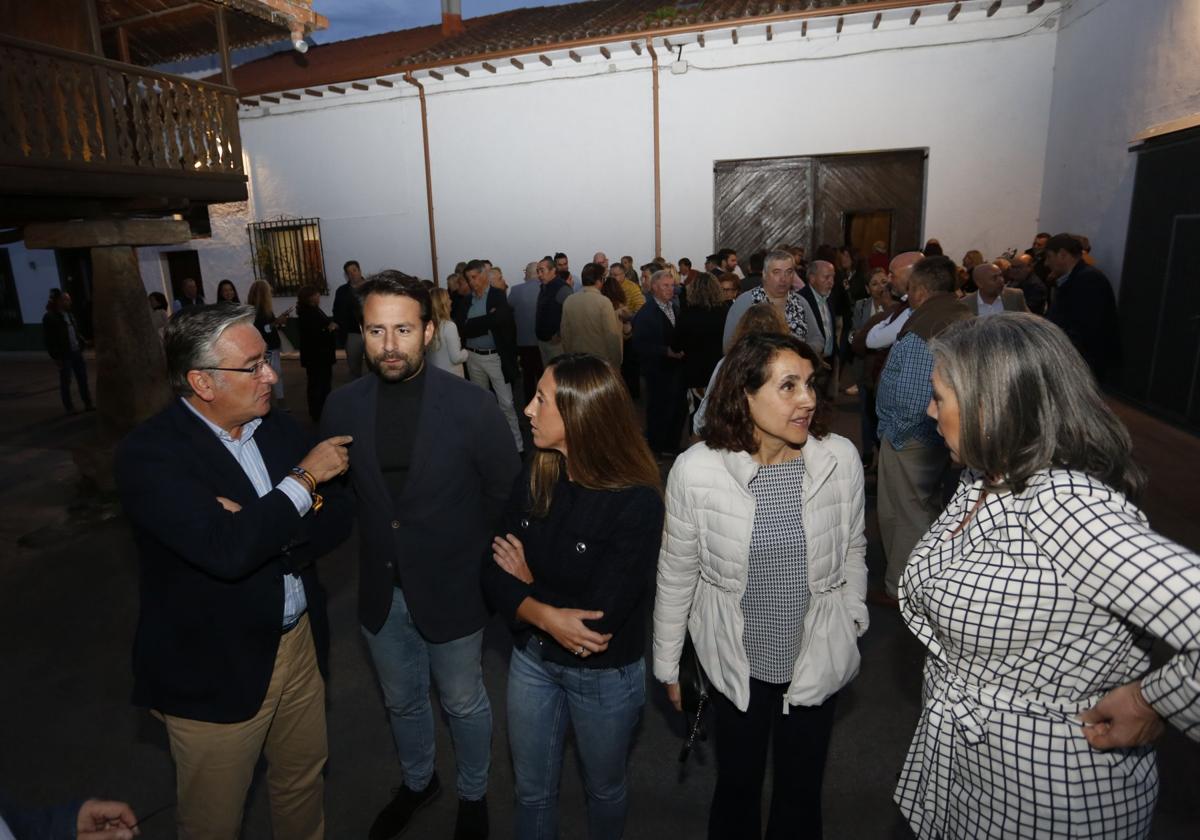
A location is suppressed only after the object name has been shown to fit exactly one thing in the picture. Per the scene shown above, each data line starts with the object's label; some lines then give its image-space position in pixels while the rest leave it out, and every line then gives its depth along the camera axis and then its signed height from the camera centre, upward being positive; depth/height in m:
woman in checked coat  1.40 -0.70
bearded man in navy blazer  2.49 -0.83
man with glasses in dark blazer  1.94 -0.77
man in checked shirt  3.88 -0.93
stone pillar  7.34 -0.51
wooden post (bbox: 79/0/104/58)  7.07 +2.41
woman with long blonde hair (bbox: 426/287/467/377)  6.49 -0.68
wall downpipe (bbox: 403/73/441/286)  14.64 +1.73
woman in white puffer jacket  2.17 -0.94
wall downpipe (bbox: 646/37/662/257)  13.05 +1.25
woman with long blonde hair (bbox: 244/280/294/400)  9.05 -0.63
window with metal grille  16.28 +0.32
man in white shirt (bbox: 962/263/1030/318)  5.19 -0.30
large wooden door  12.55 +1.02
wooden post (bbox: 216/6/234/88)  8.02 +2.43
